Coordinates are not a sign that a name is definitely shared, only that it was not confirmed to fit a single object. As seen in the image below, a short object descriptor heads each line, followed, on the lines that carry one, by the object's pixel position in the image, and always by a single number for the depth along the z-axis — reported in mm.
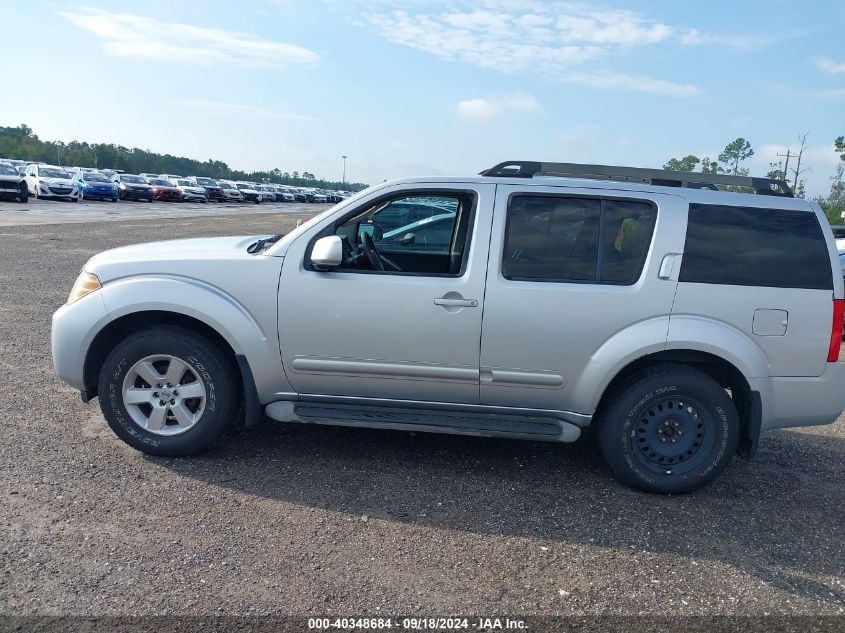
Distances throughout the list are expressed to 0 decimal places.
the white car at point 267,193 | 63631
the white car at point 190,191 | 47875
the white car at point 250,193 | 57781
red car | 46312
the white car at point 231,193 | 55625
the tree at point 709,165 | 51581
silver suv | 4262
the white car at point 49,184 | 35875
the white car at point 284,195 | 68188
